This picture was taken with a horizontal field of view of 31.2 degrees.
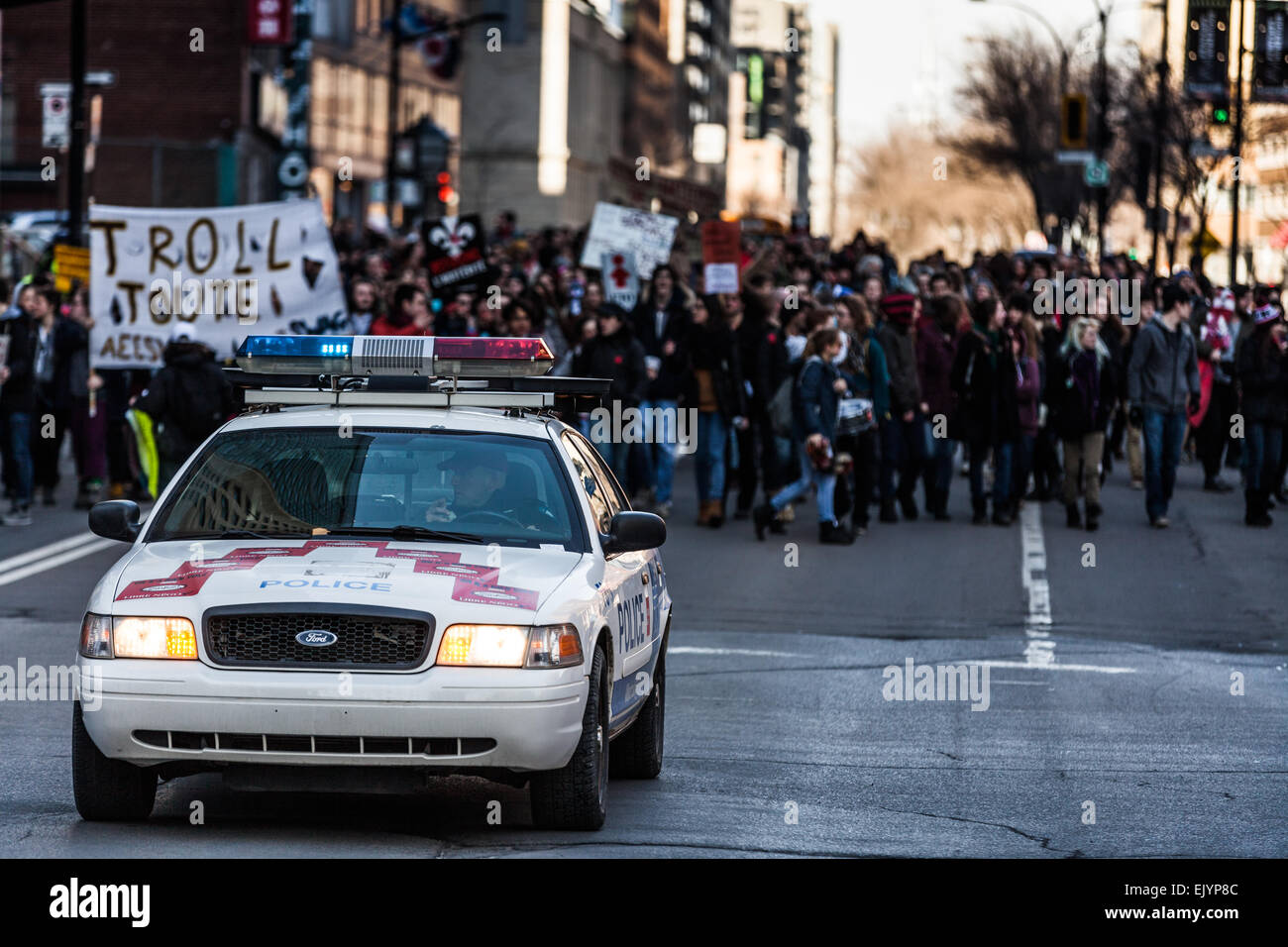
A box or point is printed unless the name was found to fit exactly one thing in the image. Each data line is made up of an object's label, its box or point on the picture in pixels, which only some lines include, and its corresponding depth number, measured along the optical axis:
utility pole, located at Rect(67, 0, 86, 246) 24.91
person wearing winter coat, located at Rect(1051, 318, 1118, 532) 19.47
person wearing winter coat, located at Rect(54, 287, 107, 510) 19.69
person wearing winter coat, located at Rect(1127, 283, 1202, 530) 19.70
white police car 7.24
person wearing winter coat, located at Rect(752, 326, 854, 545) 17.95
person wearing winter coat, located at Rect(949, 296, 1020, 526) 19.55
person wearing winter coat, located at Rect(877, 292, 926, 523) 19.62
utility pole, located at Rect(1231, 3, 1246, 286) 39.32
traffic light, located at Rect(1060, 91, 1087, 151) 40.53
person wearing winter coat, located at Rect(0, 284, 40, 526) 18.62
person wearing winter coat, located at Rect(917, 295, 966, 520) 20.11
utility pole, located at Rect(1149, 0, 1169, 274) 43.38
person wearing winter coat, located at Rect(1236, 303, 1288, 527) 19.88
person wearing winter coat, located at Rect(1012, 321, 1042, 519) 19.70
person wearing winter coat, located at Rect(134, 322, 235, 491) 16.34
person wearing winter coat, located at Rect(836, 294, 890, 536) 18.77
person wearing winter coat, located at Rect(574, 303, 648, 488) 18.98
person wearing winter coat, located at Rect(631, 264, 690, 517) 19.67
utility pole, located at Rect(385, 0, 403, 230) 39.34
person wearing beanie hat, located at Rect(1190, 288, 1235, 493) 22.75
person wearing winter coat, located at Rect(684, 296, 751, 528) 19.45
